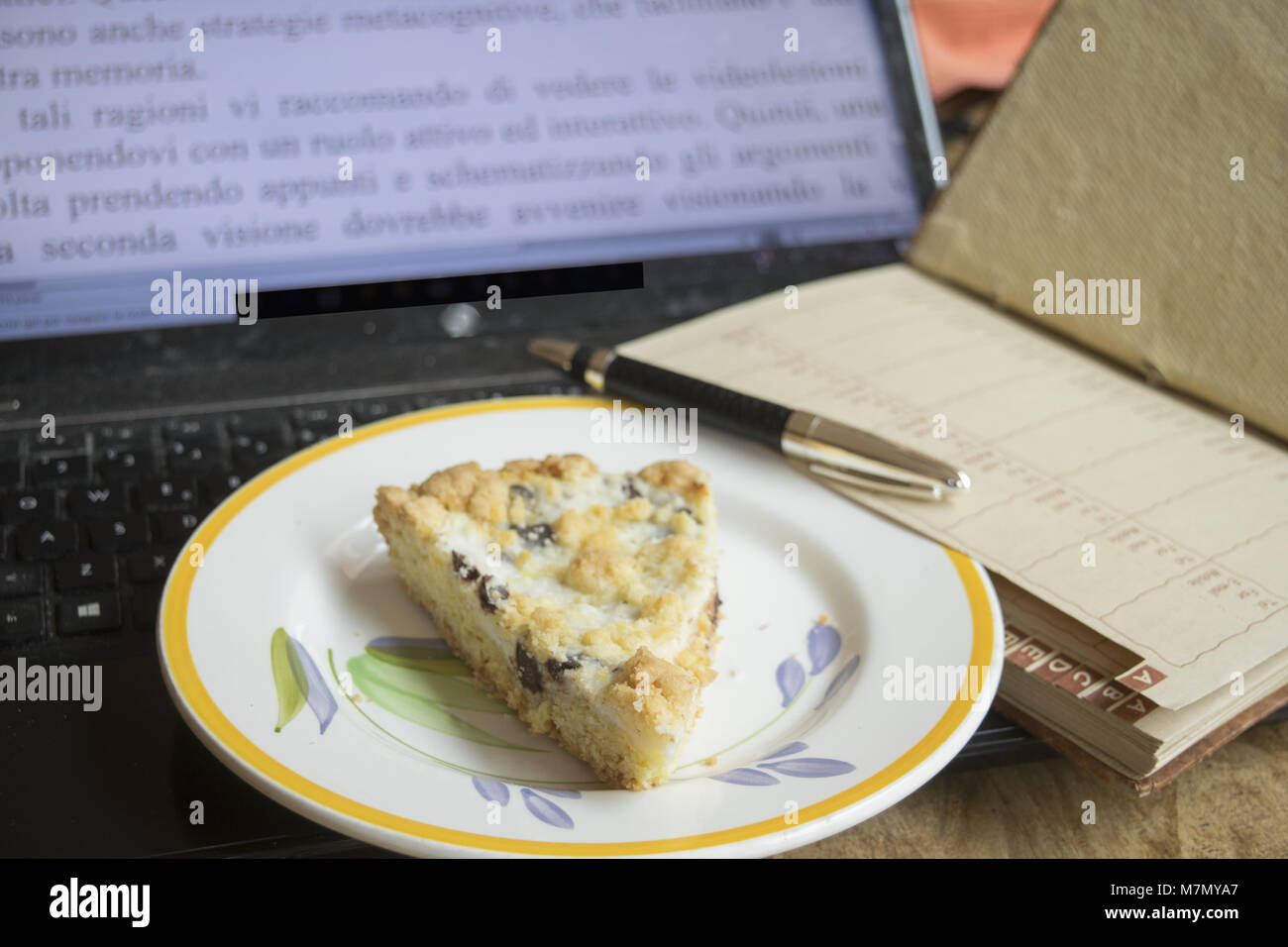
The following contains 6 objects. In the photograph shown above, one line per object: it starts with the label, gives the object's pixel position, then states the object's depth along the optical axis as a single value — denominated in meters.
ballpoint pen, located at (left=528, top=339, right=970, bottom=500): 0.81
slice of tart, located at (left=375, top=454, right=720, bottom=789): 0.60
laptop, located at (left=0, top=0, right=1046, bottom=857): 0.96
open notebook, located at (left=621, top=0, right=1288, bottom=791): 0.68
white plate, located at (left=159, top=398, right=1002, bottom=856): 0.55
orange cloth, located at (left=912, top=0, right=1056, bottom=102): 1.47
